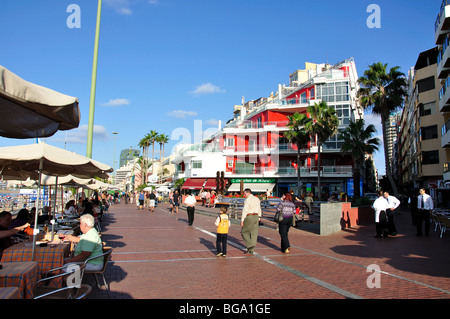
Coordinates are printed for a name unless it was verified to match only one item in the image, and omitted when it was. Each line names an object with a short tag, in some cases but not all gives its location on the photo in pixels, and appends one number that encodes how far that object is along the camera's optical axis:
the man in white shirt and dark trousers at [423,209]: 12.68
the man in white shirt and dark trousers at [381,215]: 12.84
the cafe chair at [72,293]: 4.26
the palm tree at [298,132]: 40.25
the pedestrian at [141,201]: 32.47
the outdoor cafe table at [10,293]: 3.10
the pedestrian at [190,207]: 16.66
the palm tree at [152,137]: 77.56
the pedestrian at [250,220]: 9.30
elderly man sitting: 5.43
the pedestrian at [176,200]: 28.28
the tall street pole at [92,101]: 13.12
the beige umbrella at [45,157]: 6.05
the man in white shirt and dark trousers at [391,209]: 12.81
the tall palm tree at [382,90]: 28.19
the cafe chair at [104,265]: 5.41
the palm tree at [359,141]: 34.69
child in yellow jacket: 8.98
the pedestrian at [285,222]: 9.73
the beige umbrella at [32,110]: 3.45
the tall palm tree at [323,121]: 36.91
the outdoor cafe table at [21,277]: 3.80
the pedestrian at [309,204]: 17.23
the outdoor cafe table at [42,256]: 5.28
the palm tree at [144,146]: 78.62
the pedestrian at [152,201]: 29.77
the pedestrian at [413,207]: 17.86
